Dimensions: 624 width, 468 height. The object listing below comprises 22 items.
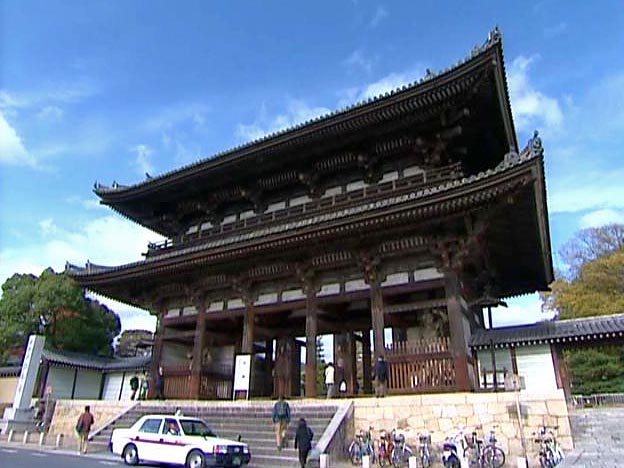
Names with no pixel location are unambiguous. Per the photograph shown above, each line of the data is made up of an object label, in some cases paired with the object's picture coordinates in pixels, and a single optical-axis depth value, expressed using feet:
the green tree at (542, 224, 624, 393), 91.61
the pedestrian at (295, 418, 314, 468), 33.76
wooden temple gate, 43.73
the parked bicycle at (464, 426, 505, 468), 33.17
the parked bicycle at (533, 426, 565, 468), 31.58
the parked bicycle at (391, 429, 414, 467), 35.68
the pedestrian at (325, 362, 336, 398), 52.77
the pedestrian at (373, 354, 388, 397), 44.11
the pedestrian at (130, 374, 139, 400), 78.00
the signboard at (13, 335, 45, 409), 71.87
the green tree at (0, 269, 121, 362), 104.06
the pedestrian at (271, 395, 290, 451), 38.88
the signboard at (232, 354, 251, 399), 52.21
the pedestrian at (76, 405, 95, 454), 45.52
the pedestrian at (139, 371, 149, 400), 65.70
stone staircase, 38.58
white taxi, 34.04
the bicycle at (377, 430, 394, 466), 36.22
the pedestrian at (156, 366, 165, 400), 59.67
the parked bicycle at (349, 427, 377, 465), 36.76
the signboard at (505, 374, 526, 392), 43.50
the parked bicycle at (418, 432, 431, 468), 35.22
